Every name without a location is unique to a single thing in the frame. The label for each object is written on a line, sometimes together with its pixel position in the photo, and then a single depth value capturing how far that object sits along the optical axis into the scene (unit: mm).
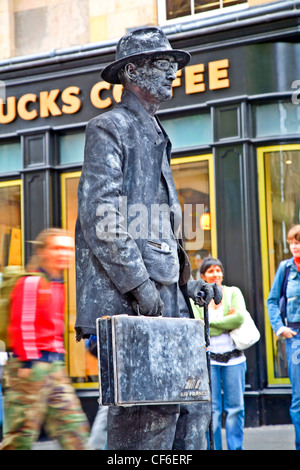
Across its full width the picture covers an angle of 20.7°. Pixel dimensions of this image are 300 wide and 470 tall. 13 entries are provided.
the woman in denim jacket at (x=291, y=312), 7414
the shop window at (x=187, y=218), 10195
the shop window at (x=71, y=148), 10914
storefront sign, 10219
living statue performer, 4004
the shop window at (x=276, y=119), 9906
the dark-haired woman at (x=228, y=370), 7605
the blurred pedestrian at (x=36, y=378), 5344
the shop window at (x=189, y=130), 10297
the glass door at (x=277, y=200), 9945
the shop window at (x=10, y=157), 11189
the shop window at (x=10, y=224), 11109
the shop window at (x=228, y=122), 10032
